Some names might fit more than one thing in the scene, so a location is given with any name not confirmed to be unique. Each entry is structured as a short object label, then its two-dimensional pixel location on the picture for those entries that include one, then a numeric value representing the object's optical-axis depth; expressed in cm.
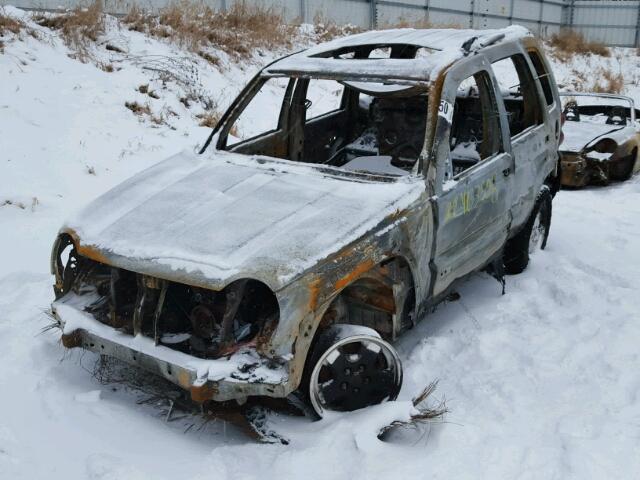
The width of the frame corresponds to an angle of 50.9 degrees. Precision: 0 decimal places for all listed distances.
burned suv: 313
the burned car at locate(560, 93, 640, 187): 840
